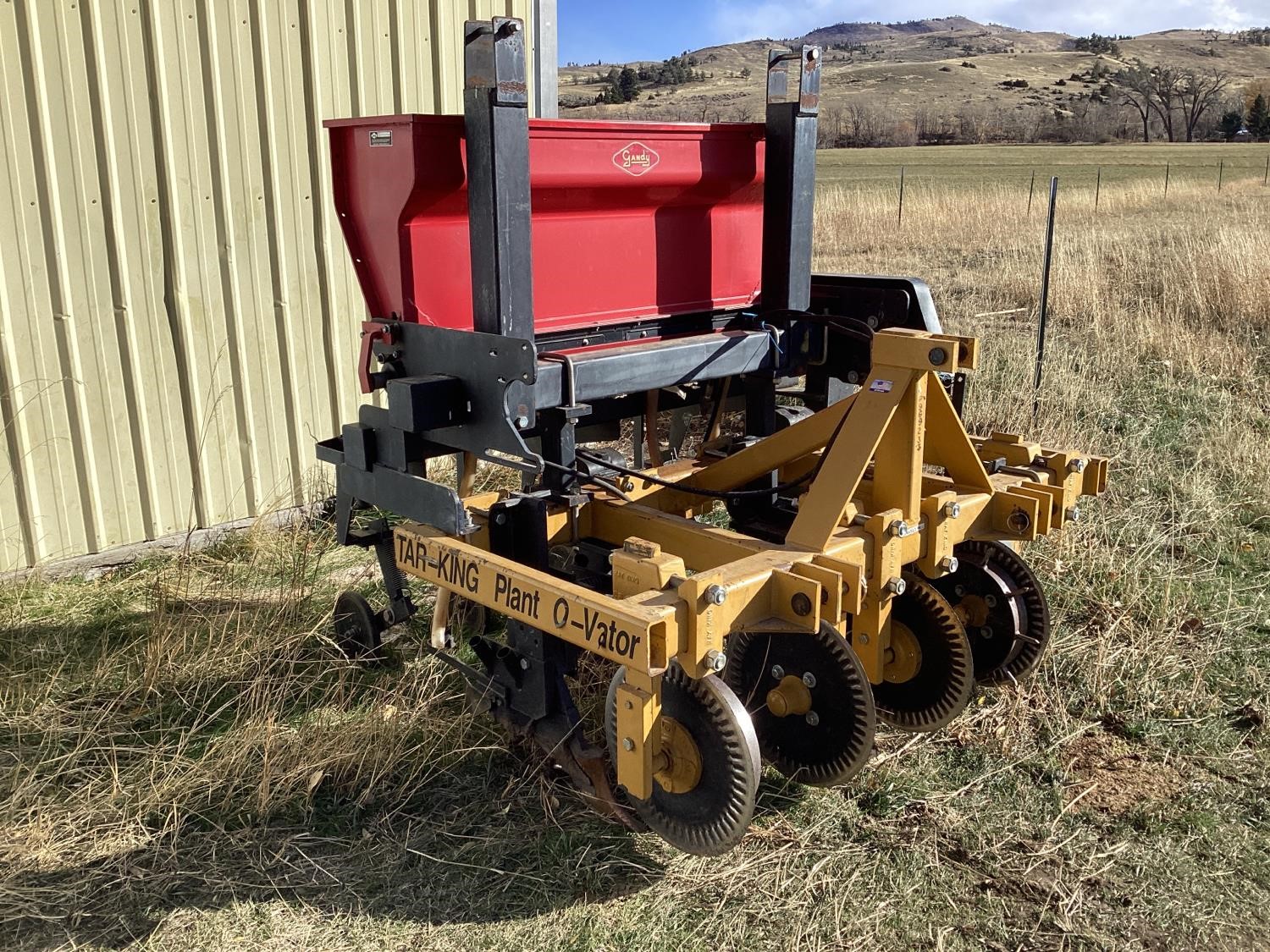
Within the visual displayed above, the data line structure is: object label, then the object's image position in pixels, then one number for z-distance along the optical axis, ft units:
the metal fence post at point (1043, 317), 24.13
